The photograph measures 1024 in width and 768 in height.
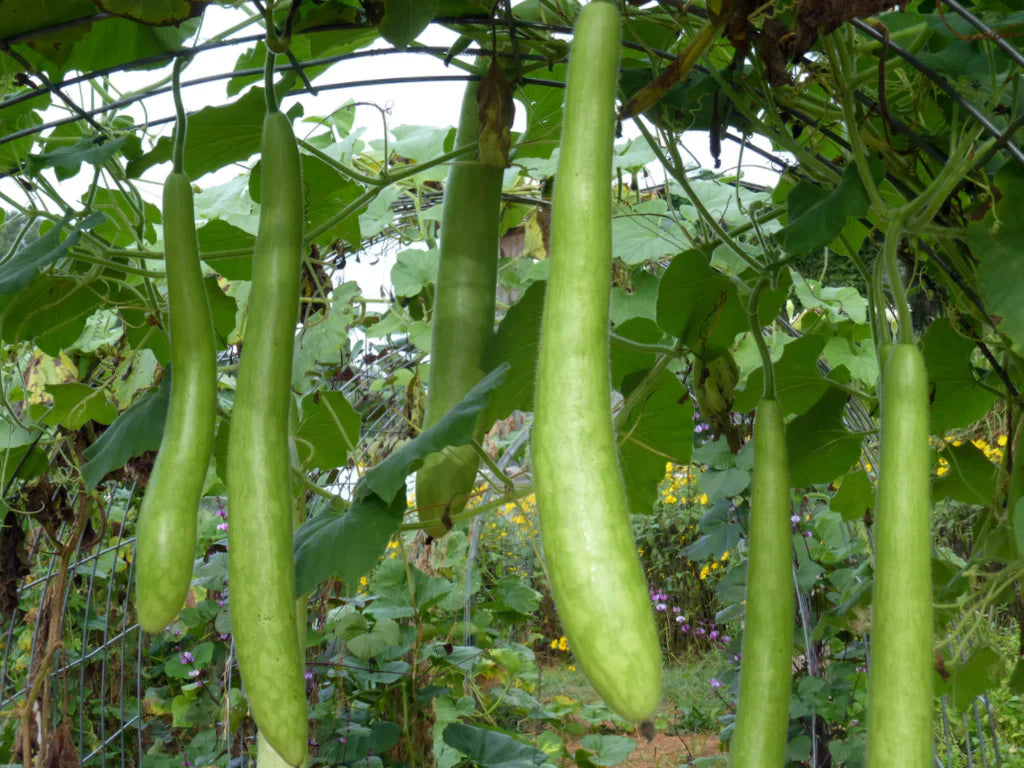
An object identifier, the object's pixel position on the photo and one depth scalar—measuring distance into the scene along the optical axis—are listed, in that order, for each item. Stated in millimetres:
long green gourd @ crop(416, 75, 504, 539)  1037
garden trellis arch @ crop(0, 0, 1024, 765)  922
